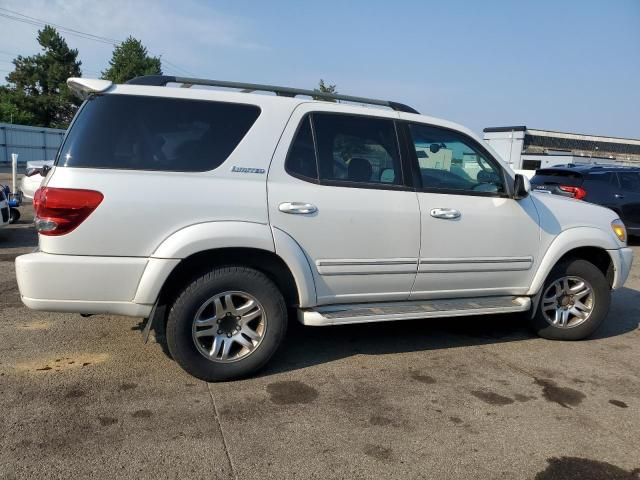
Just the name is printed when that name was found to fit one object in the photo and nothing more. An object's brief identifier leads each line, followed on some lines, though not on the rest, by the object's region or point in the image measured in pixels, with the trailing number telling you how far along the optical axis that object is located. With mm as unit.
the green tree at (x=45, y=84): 49438
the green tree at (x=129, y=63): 51344
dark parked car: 10805
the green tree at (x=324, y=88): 35688
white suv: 3293
